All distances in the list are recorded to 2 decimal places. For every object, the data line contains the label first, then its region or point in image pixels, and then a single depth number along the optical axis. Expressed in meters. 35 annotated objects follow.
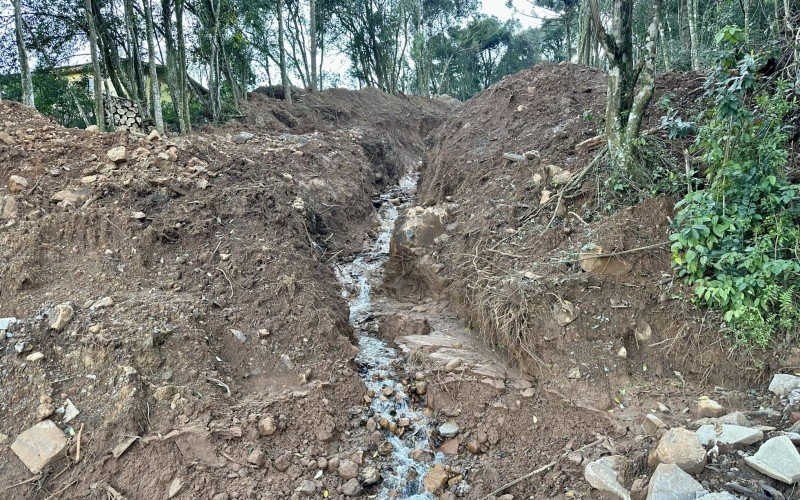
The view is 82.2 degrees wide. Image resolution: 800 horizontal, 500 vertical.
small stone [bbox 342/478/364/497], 3.69
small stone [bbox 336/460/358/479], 3.84
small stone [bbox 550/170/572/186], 5.88
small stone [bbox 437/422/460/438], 4.34
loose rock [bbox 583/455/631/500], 3.05
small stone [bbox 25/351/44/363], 3.93
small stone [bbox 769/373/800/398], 3.45
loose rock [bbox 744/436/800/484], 2.49
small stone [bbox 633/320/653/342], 4.32
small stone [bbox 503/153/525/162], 7.10
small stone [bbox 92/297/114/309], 4.49
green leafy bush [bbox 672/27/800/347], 3.75
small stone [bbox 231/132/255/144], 8.95
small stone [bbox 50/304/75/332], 4.18
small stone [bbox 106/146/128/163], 6.22
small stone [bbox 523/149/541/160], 6.86
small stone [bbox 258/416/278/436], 4.00
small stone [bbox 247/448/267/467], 3.74
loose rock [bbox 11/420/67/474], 3.46
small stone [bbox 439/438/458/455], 4.18
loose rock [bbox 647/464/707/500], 2.61
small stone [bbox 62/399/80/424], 3.74
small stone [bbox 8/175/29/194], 5.41
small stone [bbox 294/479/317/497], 3.63
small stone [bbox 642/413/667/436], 3.50
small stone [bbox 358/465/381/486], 3.82
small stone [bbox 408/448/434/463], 4.12
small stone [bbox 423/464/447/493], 3.81
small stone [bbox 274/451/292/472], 3.79
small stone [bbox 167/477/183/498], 3.48
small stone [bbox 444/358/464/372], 4.89
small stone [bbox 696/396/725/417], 3.60
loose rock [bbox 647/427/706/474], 2.79
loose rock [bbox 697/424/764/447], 2.84
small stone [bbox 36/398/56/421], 3.68
